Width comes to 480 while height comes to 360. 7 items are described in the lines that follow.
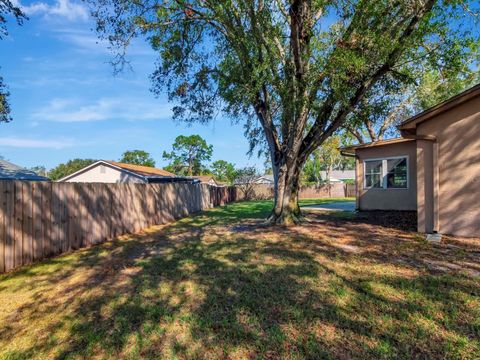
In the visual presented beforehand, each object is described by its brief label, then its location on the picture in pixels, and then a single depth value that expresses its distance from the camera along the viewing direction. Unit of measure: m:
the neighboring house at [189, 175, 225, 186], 42.38
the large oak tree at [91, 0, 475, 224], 6.93
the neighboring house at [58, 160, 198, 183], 22.62
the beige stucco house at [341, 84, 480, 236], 6.75
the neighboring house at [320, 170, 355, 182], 55.99
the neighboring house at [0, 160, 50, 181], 14.11
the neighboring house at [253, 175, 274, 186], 53.56
